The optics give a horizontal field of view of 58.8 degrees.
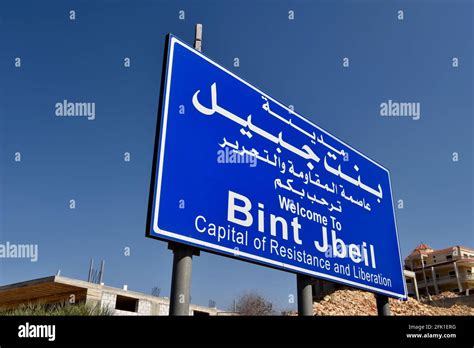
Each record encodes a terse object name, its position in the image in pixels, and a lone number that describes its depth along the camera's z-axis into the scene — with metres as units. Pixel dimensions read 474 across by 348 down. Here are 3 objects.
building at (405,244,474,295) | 49.81
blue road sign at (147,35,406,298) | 3.46
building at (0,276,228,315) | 21.22
